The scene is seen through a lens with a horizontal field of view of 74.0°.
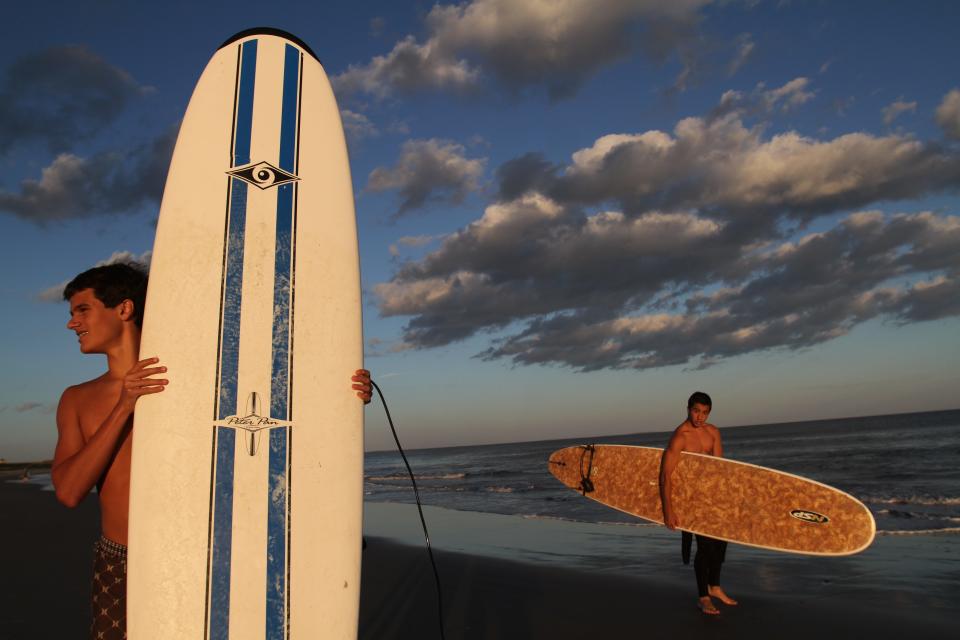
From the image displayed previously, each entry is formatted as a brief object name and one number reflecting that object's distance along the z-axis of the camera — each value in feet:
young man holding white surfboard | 6.63
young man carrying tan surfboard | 15.96
